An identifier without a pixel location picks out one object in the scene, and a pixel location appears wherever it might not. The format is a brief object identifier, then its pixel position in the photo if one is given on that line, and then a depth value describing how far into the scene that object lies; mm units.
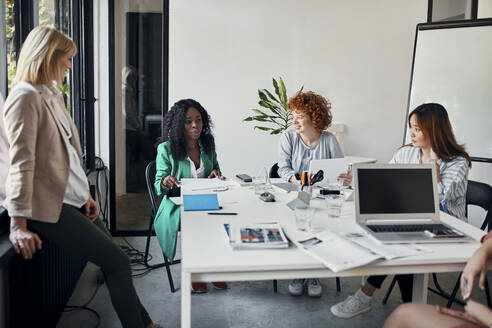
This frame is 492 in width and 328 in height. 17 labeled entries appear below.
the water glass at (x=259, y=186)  2778
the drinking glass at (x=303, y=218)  1984
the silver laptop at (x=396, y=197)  2002
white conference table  1559
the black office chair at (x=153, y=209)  3033
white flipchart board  3777
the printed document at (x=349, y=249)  1588
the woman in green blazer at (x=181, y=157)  2922
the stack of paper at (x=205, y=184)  2828
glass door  4156
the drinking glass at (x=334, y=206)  2202
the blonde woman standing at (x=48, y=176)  1810
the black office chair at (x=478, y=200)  2800
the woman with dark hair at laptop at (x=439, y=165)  2607
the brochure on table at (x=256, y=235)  1714
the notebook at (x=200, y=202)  2303
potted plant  4238
